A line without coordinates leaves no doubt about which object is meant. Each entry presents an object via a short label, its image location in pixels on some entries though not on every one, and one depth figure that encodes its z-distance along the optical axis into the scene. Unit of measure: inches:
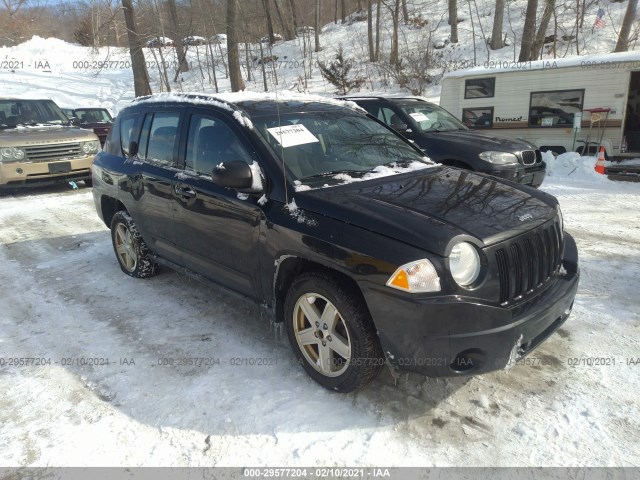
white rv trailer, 426.9
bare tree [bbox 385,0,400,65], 973.8
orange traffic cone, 382.0
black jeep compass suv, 97.3
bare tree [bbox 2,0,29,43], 1341.7
